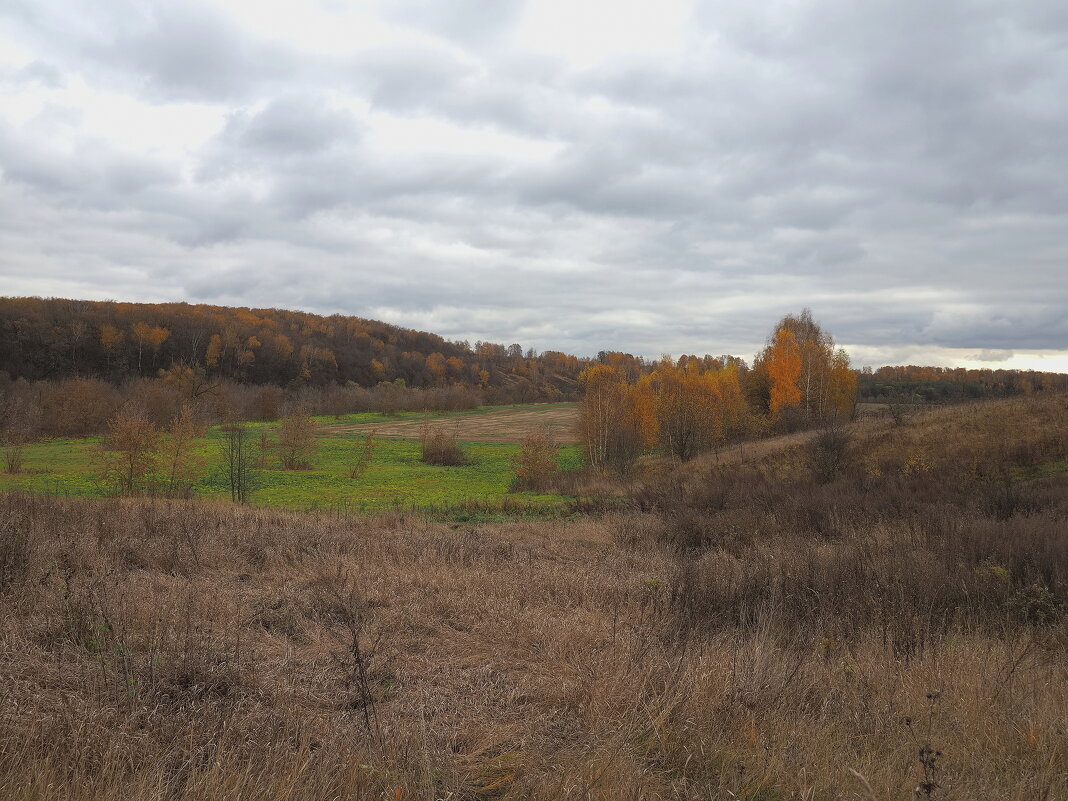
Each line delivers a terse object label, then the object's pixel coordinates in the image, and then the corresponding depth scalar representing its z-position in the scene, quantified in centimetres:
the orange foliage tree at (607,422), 4238
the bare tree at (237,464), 2558
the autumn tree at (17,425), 3261
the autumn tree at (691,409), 4284
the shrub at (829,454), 2317
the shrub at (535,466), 3691
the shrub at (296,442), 4297
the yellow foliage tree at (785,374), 5350
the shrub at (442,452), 5166
